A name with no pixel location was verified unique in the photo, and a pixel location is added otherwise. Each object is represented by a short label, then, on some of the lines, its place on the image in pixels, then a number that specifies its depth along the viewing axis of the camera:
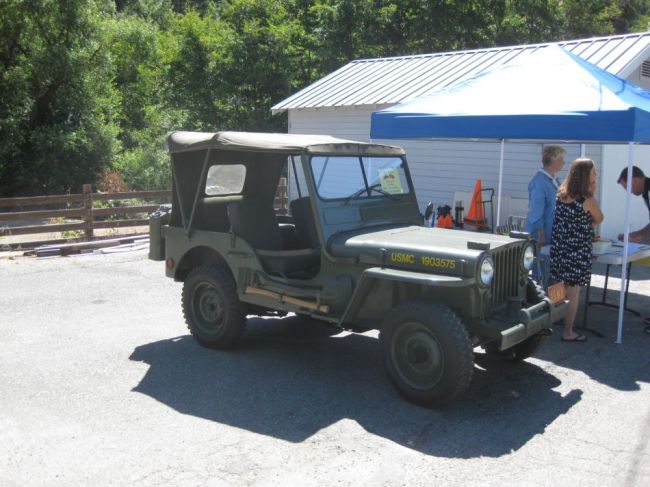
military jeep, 4.61
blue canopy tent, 6.16
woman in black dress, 6.03
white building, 11.47
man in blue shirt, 6.65
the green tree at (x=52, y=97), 16.44
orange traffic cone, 11.95
